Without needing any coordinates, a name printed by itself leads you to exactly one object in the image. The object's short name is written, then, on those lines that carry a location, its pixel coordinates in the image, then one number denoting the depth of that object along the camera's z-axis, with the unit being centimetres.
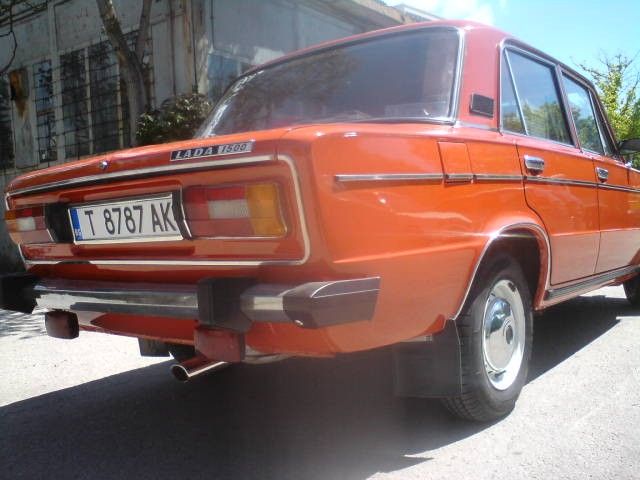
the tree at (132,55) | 741
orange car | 188
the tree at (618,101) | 1939
